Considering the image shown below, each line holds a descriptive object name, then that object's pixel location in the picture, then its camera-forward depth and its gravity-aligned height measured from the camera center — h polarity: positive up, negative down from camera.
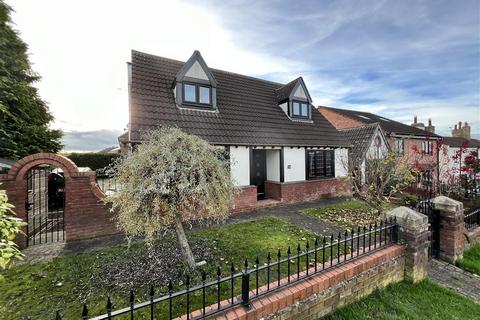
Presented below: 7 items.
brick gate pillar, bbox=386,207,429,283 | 4.77 -1.91
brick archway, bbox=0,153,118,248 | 5.93 -1.00
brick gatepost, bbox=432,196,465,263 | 6.04 -2.07
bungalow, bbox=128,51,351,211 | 9.80 +1.95
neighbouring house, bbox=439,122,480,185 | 10.93 +1.70
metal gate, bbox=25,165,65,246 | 6.59 -1.99
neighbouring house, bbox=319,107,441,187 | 21.45 +2.47
